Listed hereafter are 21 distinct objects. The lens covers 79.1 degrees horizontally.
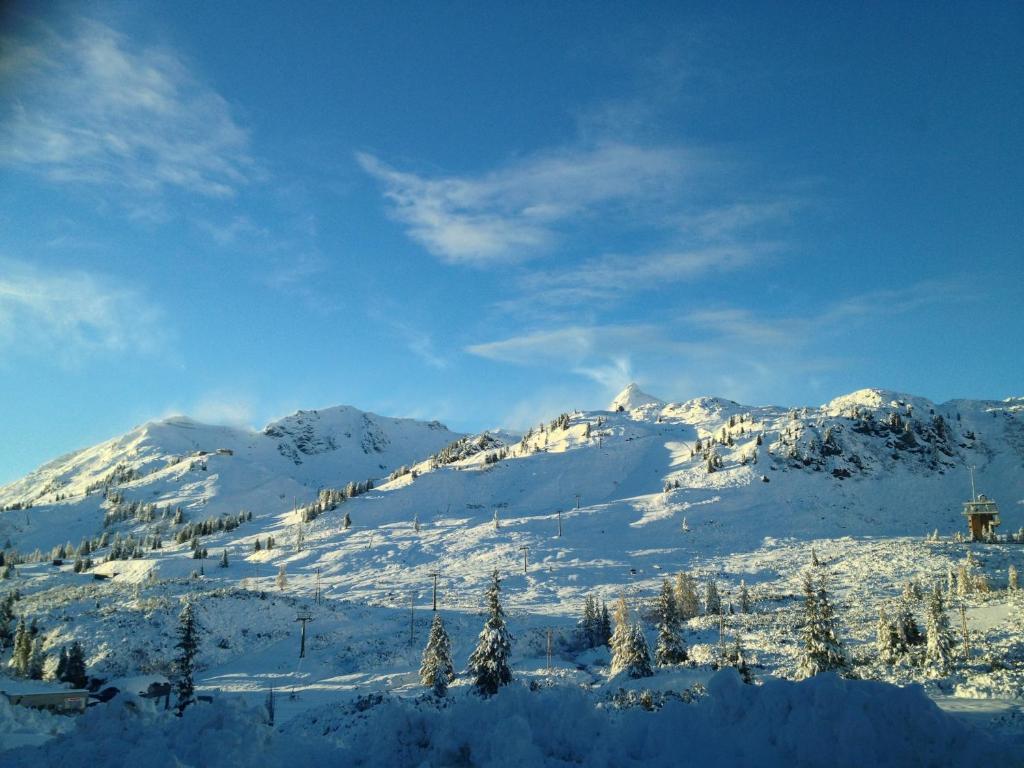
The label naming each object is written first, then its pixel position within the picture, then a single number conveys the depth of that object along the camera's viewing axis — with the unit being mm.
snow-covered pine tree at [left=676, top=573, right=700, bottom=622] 64312
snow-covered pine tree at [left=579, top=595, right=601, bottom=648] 56200
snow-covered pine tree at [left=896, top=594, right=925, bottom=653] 37250
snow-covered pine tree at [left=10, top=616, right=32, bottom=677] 50281
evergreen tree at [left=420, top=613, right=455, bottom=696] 37906
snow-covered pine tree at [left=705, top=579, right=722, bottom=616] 63938
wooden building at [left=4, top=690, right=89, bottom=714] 35062
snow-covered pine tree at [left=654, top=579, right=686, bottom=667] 41781
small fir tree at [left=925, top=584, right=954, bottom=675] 31033
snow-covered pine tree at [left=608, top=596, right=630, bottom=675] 39781
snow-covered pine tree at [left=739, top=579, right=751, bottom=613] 62250
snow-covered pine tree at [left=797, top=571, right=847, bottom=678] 29734
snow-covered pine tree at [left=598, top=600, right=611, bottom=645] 56288
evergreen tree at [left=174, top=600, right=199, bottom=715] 37562
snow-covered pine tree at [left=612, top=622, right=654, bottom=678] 37188
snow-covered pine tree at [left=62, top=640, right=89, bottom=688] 46219
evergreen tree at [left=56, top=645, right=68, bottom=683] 47375
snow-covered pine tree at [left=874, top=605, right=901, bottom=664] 35875
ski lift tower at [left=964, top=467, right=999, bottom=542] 92500
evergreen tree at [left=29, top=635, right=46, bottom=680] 50312
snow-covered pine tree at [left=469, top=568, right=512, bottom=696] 33219
